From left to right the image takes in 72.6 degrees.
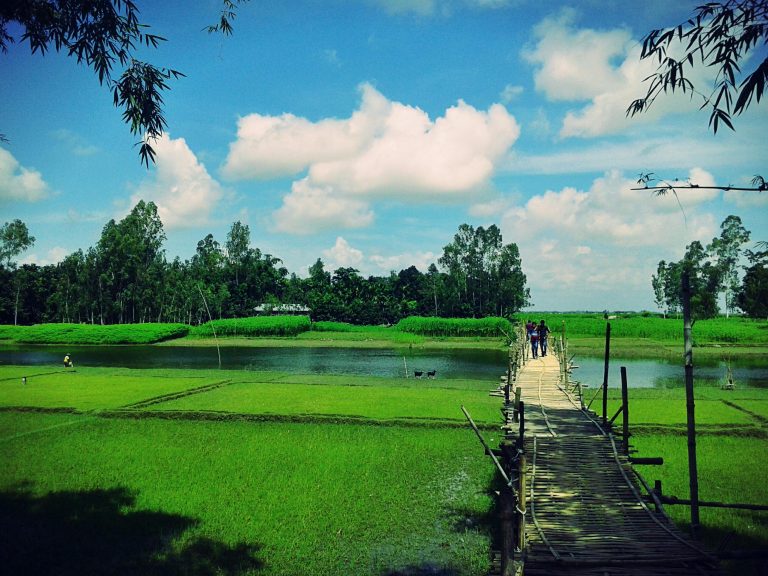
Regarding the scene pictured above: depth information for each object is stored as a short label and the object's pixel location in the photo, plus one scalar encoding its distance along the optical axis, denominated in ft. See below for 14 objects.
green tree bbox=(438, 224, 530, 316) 228.22
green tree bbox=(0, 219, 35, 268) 221.46
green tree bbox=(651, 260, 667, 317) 292.40
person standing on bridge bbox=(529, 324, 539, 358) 83.05
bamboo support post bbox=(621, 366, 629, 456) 31.98
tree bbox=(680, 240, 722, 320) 216.54
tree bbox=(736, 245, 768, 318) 188.85
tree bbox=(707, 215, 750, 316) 236.22
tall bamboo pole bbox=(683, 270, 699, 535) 23.88
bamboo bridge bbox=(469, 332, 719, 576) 19.04
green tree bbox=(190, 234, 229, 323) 249.96
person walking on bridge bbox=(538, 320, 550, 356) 82.89
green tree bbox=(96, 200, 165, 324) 218.38
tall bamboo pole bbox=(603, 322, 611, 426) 35.64
